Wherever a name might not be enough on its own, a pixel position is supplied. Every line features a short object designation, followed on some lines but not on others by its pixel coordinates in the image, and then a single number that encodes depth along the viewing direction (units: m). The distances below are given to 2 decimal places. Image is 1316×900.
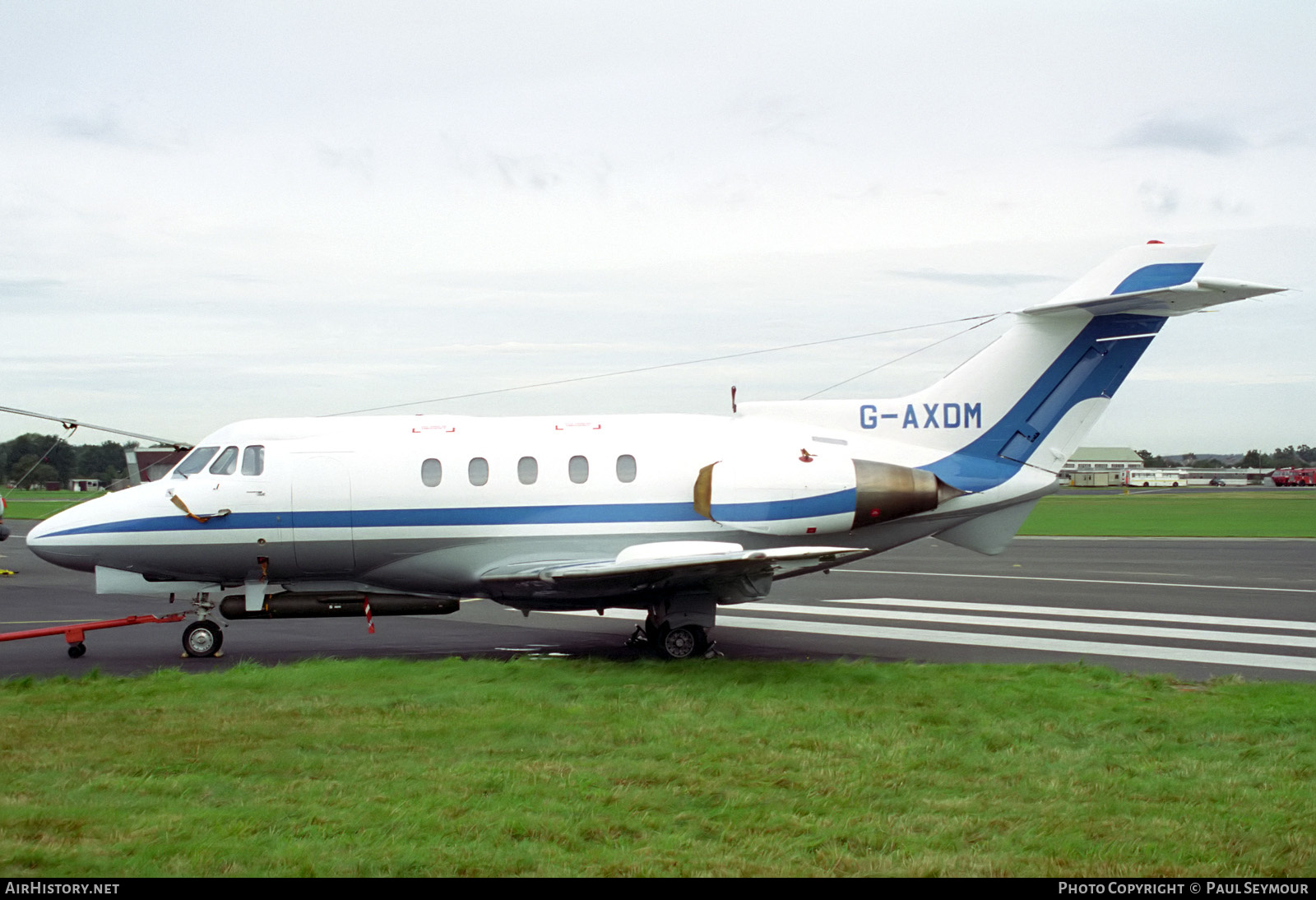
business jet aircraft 13.36
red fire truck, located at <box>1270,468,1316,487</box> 122.19
